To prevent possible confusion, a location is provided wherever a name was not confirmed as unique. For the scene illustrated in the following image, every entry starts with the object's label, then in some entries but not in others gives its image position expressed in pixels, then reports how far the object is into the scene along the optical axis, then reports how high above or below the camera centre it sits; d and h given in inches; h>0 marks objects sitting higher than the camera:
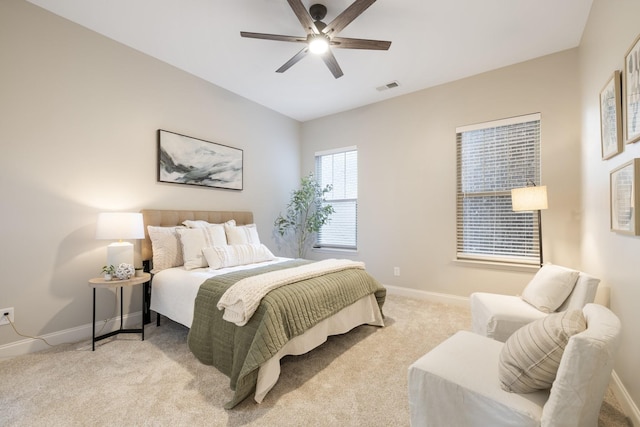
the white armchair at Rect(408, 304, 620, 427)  37.2 -27.1
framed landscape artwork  129.2 +27.6
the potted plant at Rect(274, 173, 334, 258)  182.7 +1.6
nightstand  95.6 -22.4
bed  71.7 -25.2
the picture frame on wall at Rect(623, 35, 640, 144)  58.9 +27.4
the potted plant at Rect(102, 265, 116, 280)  98.6 -18.6
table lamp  97.7 -4.7
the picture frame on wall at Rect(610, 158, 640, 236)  58.2 +5.0
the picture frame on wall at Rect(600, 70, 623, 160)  69.2 +26.6
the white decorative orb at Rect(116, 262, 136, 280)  99.1 -18.8
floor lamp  105.3 +7.8
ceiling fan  84.8 +57.9
